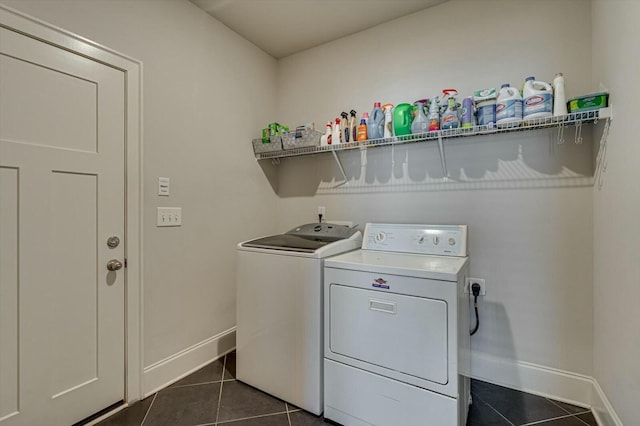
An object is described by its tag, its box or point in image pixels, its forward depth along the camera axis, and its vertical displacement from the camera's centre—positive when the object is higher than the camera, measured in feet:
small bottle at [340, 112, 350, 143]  7.47 +2.15
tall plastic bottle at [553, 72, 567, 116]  5.20 +2.03
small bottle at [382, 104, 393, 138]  6.88 +2.10
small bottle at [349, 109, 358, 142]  7.39 +2.11
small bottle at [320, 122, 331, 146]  7.74 +1.95
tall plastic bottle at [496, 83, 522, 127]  5.45 +1.96
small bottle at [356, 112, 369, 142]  7.13 +1.97
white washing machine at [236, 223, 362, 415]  5.45 -2.03
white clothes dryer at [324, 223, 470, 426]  4.30 -2.01
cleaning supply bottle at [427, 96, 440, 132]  6.23 +2.07
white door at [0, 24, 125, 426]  4.43 -0.34
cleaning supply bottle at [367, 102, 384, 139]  7.01 +2.12
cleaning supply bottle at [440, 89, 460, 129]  6.03 +1.98
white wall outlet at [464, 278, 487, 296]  6.50 -1.57
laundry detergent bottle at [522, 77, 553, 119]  5.27 +2.05
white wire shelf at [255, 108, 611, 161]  5.04 +1.65
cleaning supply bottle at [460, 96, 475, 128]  5.93 +2.00
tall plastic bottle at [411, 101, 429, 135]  6.31 +1.95
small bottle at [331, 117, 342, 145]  7.59 +2.02
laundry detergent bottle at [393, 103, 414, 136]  6.55 +2.09
